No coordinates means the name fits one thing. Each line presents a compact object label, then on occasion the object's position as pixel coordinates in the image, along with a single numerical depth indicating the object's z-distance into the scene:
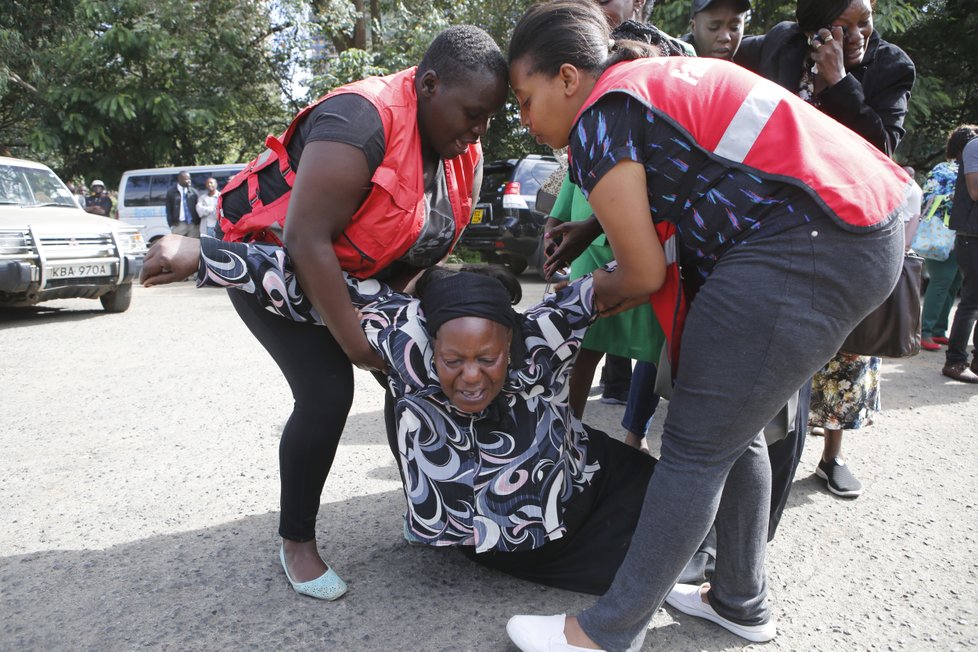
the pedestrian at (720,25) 3.03
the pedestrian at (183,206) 14.31
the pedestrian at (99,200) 16.08
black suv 10.68
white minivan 15.58
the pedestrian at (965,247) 5.16
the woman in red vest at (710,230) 1.63
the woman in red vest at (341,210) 2.01
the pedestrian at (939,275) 6.20
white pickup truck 7.19
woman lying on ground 2.17
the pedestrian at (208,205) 13.98
